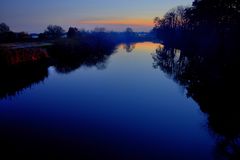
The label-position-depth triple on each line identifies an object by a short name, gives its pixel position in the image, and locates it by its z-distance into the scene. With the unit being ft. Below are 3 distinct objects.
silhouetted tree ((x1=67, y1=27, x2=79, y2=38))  318.14
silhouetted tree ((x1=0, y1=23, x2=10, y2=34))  356.34
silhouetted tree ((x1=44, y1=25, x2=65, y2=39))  350.31
